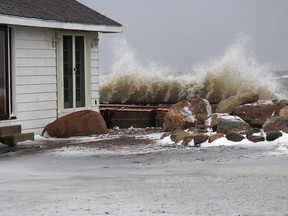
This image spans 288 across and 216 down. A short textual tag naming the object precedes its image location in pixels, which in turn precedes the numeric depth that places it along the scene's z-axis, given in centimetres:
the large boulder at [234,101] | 1719
